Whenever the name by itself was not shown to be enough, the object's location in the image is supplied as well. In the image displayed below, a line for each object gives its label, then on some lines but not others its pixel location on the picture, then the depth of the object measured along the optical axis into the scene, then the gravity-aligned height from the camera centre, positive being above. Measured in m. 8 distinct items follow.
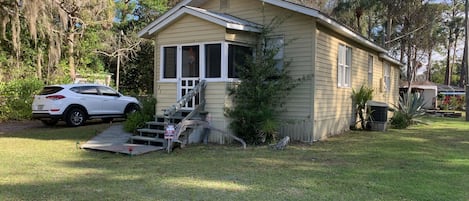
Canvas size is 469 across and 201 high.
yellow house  9.44 +1.15
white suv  12.03 -0.41
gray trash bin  12.98 -0.66
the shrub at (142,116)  10.33 -0.65
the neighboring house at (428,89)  31.84 +0.81
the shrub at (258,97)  9.01 -0.05
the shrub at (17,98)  15.05 -0.30
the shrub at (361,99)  12.99 -0.07
